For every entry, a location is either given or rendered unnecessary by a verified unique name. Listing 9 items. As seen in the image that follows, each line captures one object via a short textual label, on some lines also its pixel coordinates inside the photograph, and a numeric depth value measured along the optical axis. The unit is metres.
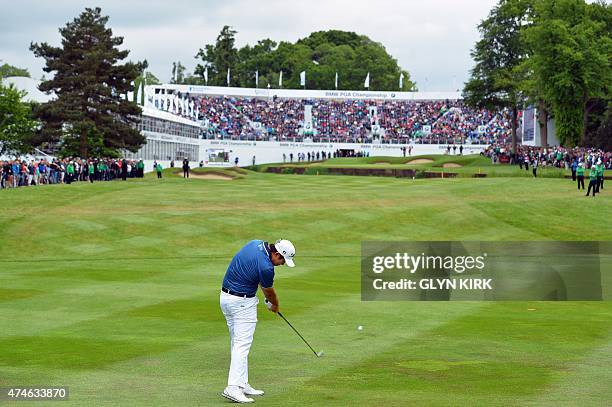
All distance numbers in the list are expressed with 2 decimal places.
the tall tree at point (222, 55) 193.88
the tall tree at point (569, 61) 86.19
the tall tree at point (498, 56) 106.81
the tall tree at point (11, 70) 179.52
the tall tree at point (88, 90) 81.50
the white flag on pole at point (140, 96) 109.54
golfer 13.62
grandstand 131.62
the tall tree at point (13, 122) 85.62
